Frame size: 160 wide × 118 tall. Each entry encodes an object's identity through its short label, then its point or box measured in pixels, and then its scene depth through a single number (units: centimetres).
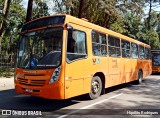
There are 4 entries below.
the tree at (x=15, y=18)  3433
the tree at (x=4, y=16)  2039
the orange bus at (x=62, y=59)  755
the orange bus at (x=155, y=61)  2436
